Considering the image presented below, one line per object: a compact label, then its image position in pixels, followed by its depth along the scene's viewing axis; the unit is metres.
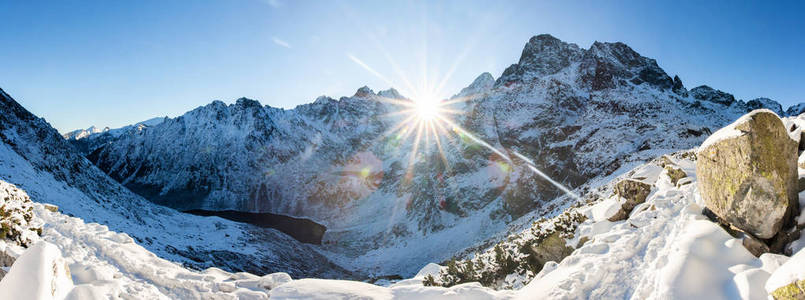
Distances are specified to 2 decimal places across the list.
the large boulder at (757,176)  7.35
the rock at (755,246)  7.15
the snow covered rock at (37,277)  5.17
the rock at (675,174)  13.14
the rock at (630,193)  12.69
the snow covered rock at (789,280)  5.00
